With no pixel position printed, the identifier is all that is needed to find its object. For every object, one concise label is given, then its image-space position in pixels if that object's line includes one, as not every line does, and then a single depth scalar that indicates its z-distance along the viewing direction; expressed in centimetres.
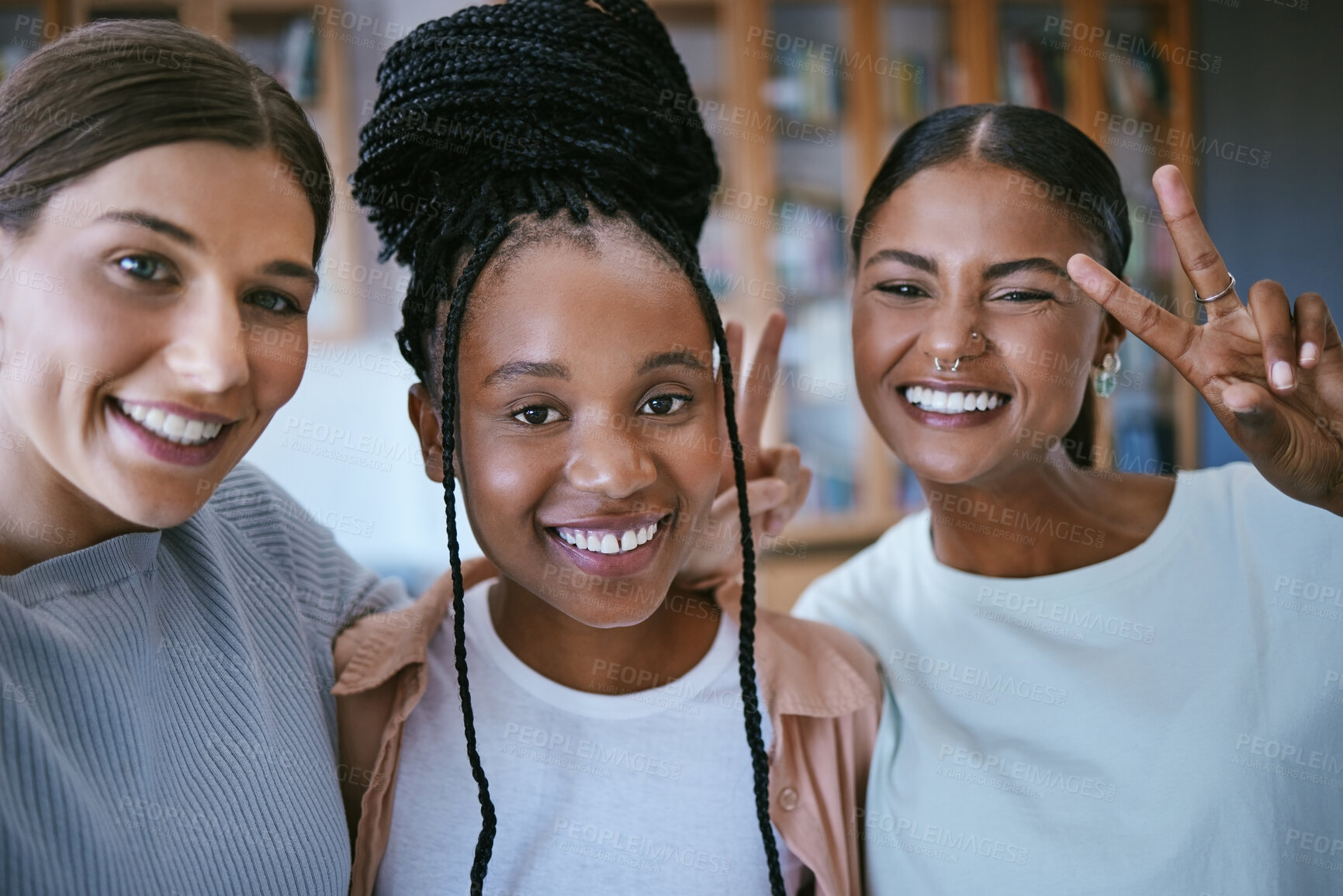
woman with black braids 70
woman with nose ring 71
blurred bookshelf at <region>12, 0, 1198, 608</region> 194
